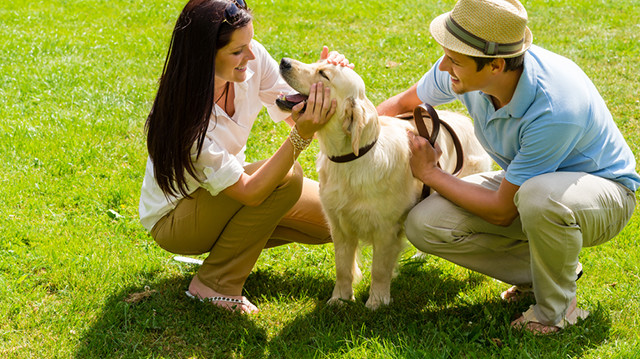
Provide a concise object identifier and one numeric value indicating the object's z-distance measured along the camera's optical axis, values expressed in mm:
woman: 2961
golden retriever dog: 3121
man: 2791
